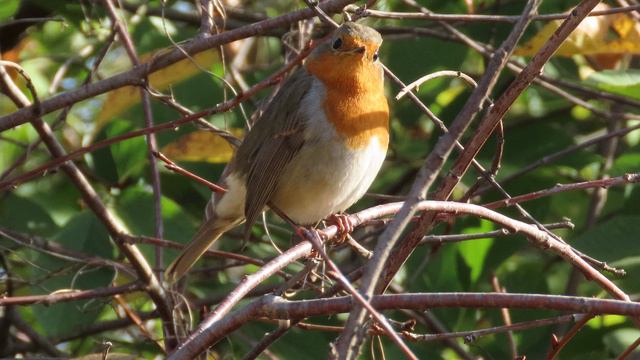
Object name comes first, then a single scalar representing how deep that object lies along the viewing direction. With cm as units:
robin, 792
